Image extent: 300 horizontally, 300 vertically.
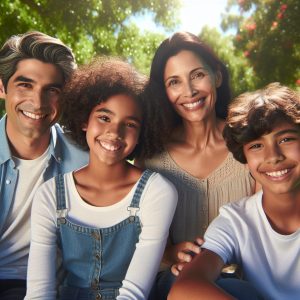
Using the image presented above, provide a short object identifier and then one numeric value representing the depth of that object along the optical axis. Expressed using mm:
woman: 2699
